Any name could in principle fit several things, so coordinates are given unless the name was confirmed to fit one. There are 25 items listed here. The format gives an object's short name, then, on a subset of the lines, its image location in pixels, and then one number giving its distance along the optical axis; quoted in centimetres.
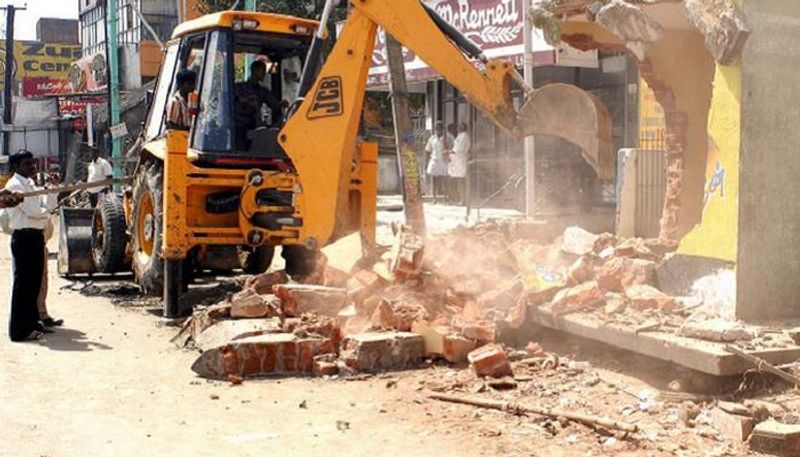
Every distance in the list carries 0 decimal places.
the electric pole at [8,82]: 4067
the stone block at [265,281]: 909
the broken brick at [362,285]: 841
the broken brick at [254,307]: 835
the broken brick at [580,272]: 783
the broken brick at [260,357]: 745
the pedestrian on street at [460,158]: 1912
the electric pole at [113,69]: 2103
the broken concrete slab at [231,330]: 772
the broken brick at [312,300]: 837
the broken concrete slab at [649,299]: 693
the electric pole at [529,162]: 1311
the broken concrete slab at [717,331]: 598
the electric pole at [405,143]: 1002
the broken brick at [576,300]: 737
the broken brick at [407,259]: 838
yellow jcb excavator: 821
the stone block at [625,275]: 758
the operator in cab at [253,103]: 1009
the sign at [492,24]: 1626
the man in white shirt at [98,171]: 1817
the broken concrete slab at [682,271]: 690
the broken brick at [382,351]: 745
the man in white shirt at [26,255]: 902
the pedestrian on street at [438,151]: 2017
